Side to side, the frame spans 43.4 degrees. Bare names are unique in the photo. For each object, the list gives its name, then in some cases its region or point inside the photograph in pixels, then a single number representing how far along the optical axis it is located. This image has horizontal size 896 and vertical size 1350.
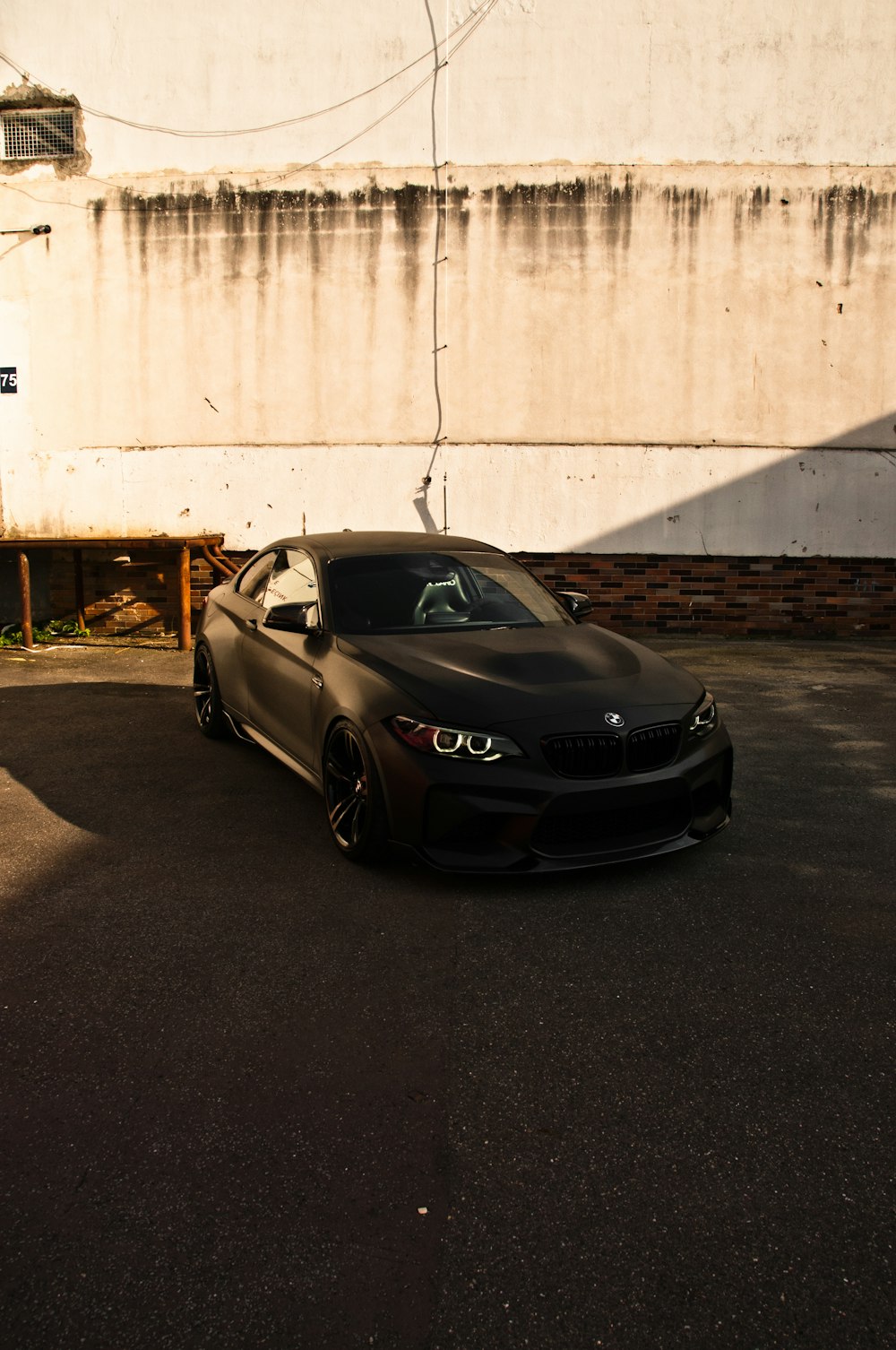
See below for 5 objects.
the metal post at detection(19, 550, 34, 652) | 11.77
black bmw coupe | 4.56
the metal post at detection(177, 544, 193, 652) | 11.73
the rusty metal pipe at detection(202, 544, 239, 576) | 12.00
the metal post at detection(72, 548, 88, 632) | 12.59
